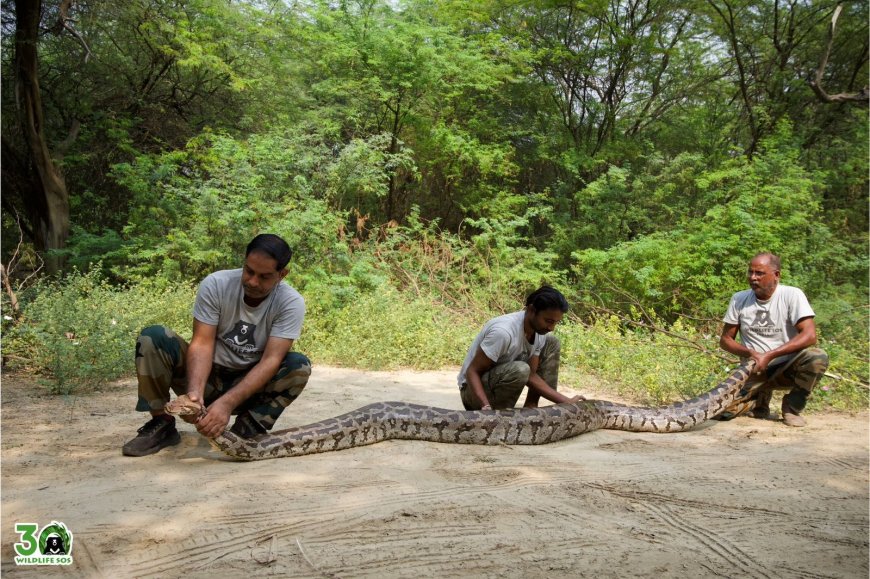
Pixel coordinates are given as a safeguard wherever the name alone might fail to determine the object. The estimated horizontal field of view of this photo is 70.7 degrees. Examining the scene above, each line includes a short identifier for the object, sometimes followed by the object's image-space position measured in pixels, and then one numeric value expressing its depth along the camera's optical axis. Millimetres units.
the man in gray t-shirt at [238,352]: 4699
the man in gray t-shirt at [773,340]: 7055
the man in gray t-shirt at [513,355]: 5852
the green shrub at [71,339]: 7133
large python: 4844
